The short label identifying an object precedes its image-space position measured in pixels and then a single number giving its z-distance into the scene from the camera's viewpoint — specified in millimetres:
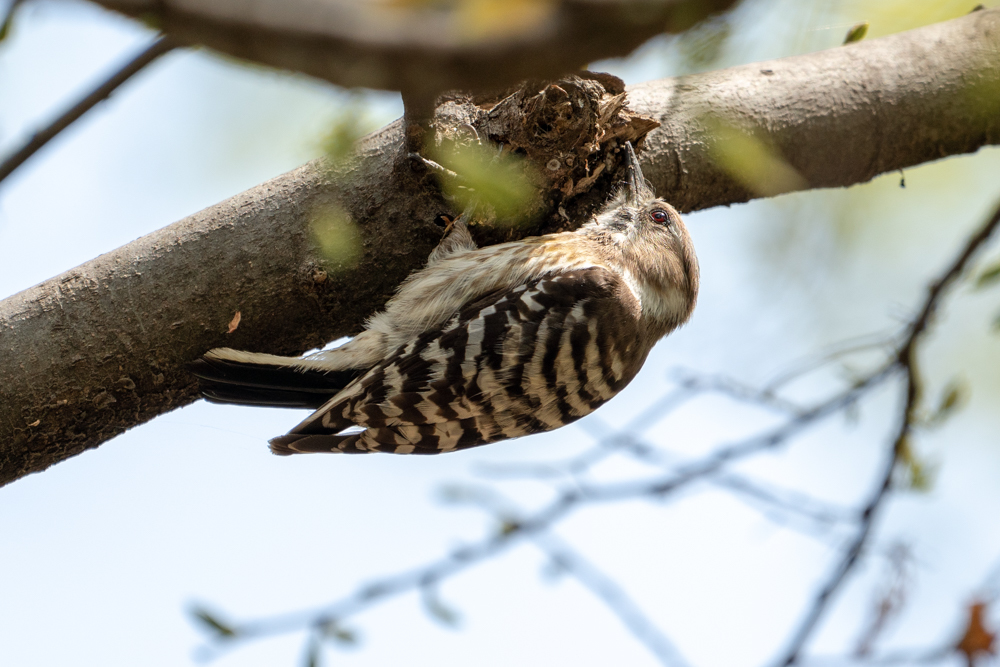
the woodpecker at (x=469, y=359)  5910
